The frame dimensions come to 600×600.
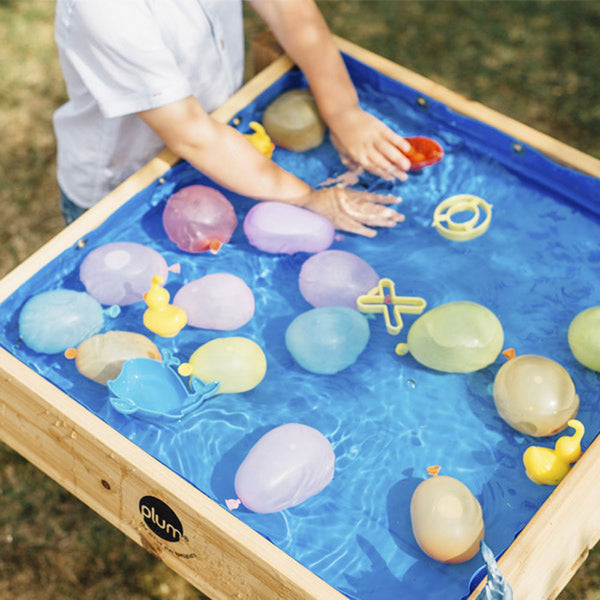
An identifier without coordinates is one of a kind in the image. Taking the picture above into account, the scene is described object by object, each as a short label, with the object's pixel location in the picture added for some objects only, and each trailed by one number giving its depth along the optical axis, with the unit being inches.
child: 51.5
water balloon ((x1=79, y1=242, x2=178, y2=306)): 54.2
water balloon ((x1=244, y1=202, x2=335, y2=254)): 56.5
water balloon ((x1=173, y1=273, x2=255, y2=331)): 52.9
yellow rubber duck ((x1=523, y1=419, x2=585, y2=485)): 45.5
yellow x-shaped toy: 53.4
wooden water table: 42.4
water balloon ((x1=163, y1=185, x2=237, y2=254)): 56.9
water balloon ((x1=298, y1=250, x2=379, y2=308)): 54.0
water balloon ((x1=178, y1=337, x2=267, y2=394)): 49.9
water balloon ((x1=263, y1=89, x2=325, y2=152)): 63.6
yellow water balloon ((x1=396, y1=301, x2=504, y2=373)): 50.0
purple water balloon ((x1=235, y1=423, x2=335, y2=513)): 45.5
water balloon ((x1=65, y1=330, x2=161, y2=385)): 50.1
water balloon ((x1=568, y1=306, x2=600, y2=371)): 50.3
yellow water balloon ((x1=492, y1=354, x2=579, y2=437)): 47.8
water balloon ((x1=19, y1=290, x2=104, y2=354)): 51.4
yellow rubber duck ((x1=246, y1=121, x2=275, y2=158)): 62.8
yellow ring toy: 58.3
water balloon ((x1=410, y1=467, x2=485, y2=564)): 43.6
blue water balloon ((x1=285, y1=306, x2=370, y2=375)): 50.8
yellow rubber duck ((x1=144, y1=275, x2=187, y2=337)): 51.6
